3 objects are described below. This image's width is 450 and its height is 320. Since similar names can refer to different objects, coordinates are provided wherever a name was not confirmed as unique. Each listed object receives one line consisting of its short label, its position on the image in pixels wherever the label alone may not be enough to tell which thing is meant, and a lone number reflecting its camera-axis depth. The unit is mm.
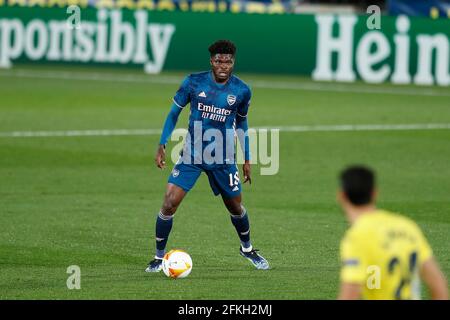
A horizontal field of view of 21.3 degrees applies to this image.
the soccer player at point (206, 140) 12422
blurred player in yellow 7164
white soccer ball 12039
